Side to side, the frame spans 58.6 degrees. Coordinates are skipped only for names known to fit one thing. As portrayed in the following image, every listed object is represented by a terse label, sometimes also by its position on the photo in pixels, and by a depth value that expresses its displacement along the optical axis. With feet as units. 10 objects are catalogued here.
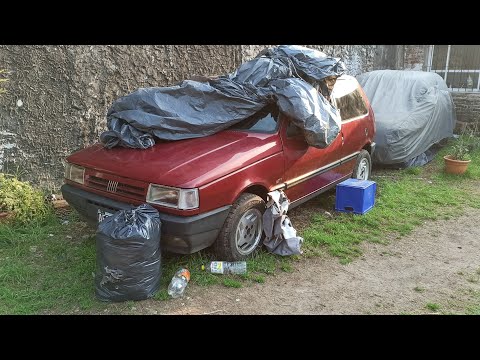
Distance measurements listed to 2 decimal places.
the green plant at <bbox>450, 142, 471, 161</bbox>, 24.61
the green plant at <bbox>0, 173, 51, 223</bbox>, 16.21
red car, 12.05
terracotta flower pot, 24.21
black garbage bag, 11.03
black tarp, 14.49
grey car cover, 24.81
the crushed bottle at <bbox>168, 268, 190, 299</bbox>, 12.04
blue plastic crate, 17.72
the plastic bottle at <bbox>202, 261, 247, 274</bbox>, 13.16
